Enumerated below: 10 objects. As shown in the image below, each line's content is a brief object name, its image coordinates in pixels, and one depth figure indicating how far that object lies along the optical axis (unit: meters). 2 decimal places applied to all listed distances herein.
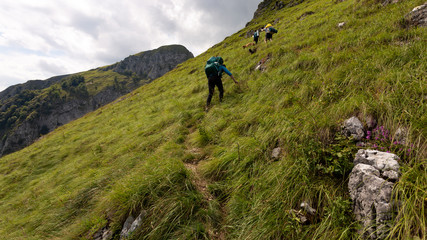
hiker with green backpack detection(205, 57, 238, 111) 8.73
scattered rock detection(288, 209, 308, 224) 2.51
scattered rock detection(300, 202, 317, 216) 2.58
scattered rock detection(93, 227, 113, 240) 3.27
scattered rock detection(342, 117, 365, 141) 3.11
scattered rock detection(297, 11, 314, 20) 19.47
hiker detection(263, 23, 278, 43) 15.62
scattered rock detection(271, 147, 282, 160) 3.93
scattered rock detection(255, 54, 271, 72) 10.04
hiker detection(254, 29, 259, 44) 18.73
